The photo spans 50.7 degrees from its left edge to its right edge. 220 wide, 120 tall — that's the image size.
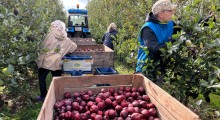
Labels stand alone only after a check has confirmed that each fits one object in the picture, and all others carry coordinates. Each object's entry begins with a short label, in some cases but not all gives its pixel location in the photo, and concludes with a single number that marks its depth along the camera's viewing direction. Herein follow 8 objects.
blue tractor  11.35
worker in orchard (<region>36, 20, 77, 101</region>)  4.21
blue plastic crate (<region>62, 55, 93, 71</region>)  4.34
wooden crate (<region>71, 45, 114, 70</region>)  5.00
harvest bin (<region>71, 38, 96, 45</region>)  7.83
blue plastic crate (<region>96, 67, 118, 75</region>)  4.51
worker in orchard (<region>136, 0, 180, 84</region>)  2.63
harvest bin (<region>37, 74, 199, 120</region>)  1.55
